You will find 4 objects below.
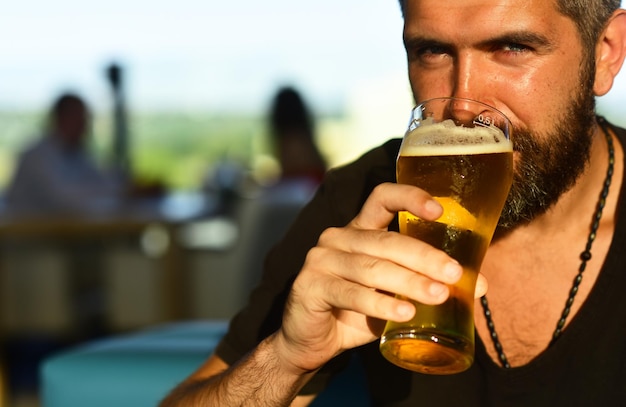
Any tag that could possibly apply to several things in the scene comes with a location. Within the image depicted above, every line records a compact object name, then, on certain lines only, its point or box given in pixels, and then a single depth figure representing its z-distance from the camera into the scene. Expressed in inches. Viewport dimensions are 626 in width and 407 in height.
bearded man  45.3
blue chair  68.4
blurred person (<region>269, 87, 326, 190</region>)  179.2
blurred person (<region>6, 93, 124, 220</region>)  200.7
